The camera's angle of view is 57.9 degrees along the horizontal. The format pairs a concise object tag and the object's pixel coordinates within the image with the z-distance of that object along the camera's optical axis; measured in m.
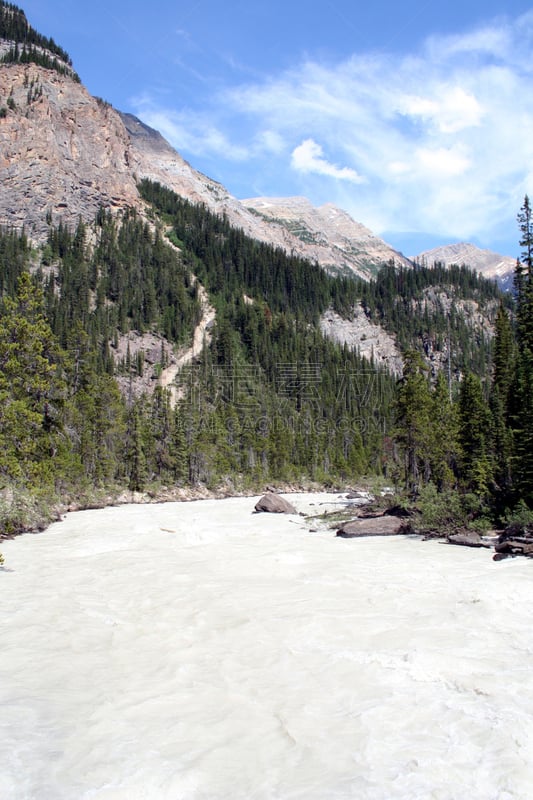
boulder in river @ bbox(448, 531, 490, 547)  16.05
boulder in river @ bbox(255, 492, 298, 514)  32.27
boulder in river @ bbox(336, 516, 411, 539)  20.34
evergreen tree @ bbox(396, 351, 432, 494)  36.12
